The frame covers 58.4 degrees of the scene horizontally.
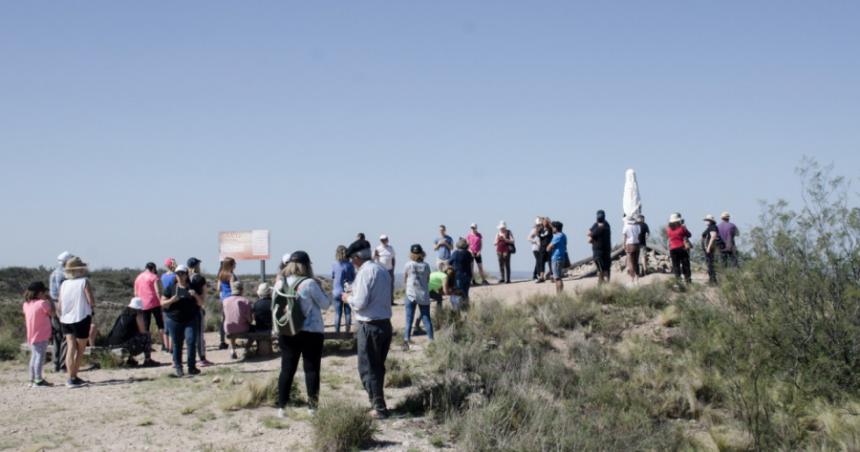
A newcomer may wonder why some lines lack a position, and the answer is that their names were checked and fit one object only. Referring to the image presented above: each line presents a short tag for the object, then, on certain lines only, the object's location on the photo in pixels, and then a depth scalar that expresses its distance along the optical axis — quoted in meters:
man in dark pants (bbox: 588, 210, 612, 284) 16.86
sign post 18.66
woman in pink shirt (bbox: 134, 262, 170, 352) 12.82
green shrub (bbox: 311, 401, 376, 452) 7.80
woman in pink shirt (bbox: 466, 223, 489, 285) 21.36
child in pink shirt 10.80
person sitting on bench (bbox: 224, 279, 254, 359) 12.77
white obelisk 18.38
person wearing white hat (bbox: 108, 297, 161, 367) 12.62
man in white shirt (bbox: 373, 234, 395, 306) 16.91
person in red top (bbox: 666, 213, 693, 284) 16.73
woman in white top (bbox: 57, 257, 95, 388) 10.41
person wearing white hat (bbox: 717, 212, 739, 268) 16.73
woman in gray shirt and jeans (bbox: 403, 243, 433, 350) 12.30
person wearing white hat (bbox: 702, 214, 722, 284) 16.69
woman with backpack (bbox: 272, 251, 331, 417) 8.36
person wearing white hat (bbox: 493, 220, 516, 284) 21.44
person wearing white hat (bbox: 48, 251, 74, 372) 12.44
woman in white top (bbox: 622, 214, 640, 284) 17.53
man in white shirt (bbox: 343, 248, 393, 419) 8.52
